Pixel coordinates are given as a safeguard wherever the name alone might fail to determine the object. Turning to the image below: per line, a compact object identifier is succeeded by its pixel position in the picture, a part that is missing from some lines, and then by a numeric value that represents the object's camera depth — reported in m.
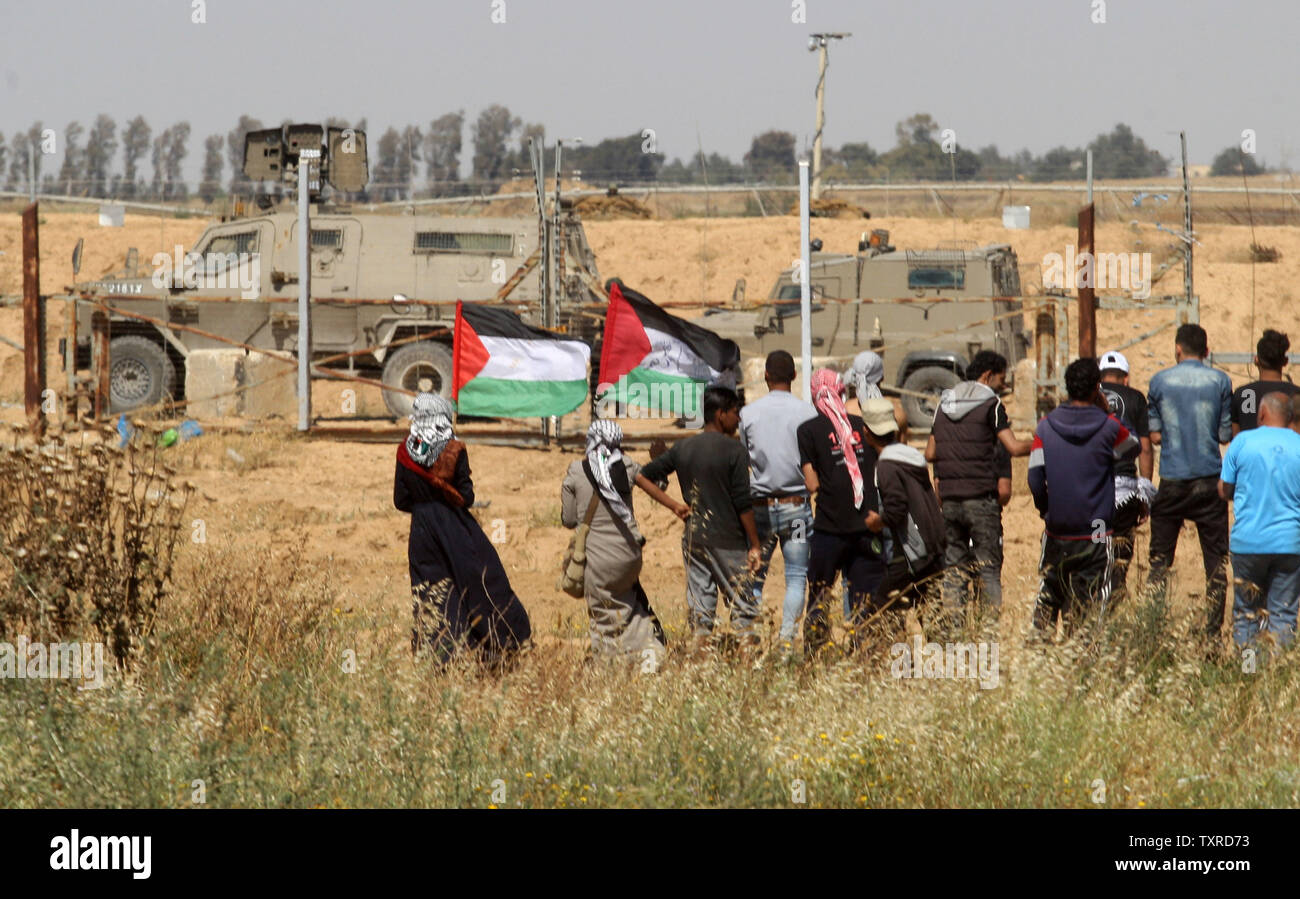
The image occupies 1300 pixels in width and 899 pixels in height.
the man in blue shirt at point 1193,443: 14.82
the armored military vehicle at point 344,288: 33.25
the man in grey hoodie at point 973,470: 14.09
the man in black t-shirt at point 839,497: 13.98
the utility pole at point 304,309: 26.39
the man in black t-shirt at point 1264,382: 14.73
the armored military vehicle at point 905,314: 32.37
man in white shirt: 14.37
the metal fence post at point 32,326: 25.73
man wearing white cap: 13.91
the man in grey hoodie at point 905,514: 13.55
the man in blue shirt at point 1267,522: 12.91
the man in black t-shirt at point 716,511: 13.62
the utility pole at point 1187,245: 28.55
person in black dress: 12.70
